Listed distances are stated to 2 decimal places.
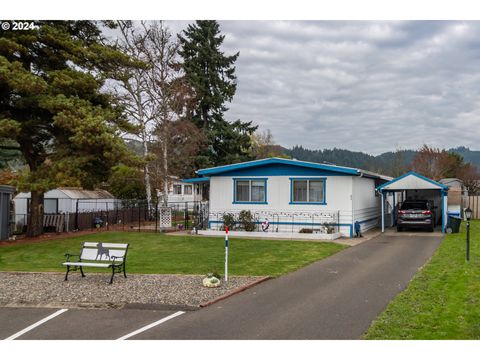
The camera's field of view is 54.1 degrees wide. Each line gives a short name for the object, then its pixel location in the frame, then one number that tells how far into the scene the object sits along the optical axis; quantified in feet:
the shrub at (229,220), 73.41
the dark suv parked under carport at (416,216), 72.49
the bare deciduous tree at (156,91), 106.93
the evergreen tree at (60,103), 61.05
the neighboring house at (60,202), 102.32
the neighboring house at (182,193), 184.16
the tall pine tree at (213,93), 130.72
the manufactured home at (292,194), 69.82
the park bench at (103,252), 36.19
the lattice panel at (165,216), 80.12
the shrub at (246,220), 72.37
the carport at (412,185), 71.41
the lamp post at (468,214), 41.85
